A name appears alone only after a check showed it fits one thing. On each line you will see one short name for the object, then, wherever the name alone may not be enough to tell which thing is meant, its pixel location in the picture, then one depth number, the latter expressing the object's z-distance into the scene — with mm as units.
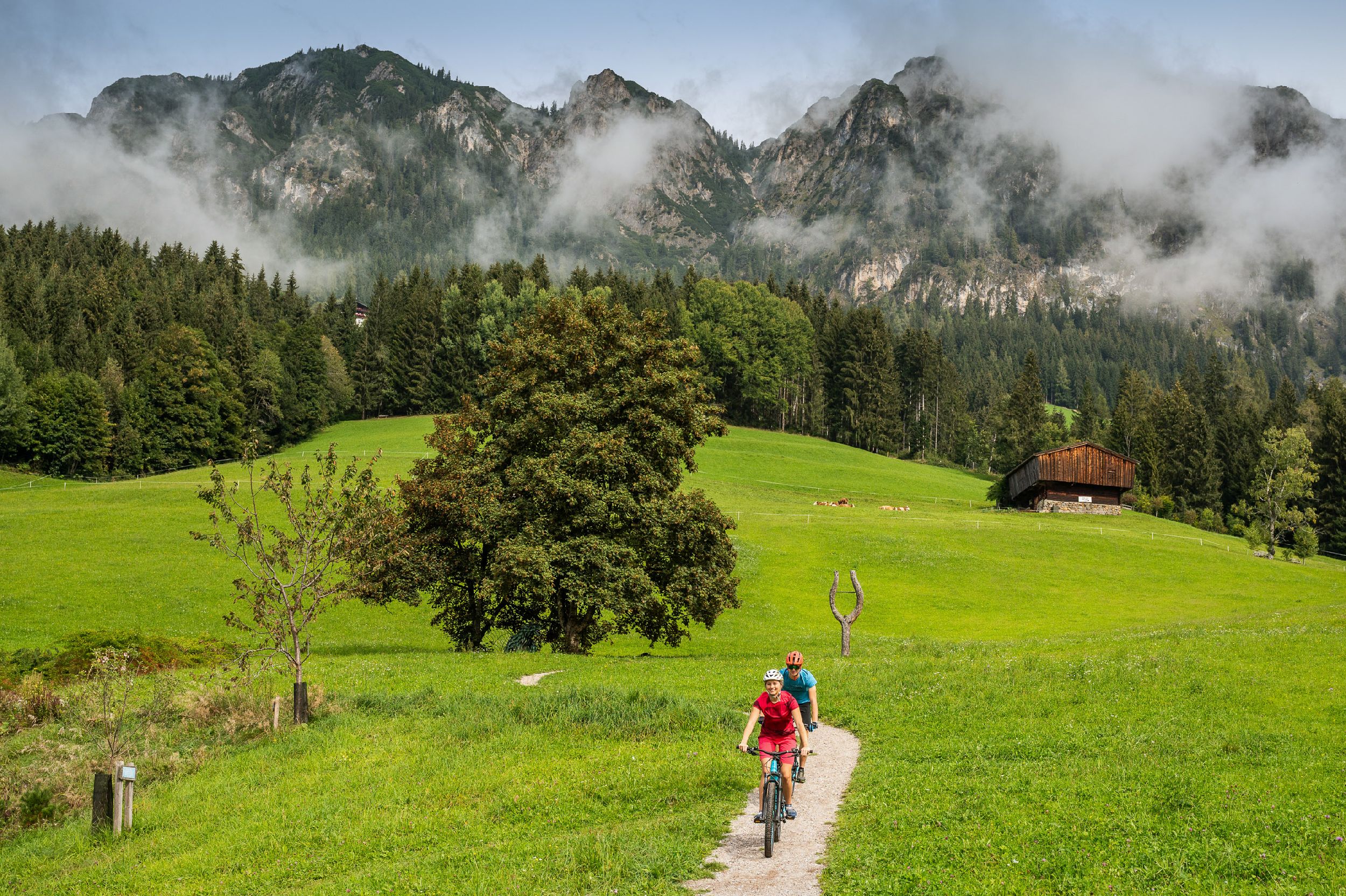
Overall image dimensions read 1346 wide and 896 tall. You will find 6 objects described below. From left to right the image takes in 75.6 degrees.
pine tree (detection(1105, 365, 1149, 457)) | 127562
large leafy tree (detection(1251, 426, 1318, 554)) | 95938
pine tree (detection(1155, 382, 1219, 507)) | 118625
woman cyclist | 13586
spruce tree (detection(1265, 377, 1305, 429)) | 127000
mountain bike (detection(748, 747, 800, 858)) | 12875
